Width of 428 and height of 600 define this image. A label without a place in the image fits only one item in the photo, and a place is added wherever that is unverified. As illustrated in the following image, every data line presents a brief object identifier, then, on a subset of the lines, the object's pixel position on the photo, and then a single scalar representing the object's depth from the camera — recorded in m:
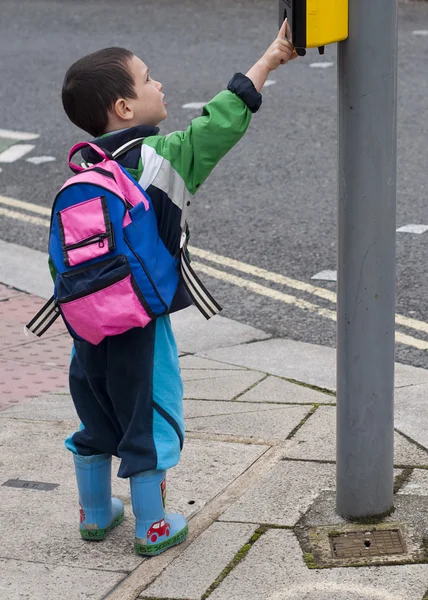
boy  6.26
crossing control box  6.11
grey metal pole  6.41
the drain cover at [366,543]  6.61
